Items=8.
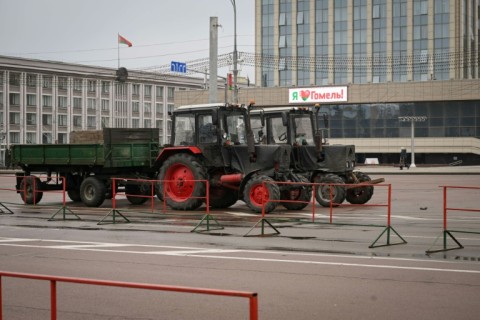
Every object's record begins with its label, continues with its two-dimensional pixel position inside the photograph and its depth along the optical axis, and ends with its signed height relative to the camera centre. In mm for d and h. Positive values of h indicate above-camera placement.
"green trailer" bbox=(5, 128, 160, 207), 23328 -538
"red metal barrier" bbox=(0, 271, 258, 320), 4391 -909
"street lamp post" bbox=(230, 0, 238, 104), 41428 +5797
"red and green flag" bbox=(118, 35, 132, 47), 56831 +8172
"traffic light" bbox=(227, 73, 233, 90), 46100 +4471
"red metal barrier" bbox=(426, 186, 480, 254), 13227 -1726
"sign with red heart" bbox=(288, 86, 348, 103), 73438 +5361
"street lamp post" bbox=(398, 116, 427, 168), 61494 +2655
